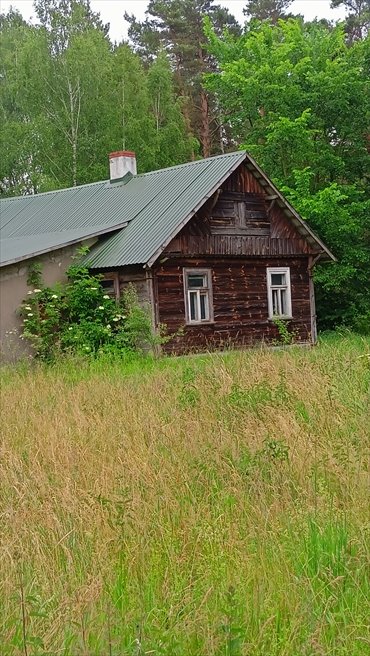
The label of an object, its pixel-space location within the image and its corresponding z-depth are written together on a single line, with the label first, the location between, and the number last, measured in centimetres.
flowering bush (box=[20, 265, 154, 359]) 1759
